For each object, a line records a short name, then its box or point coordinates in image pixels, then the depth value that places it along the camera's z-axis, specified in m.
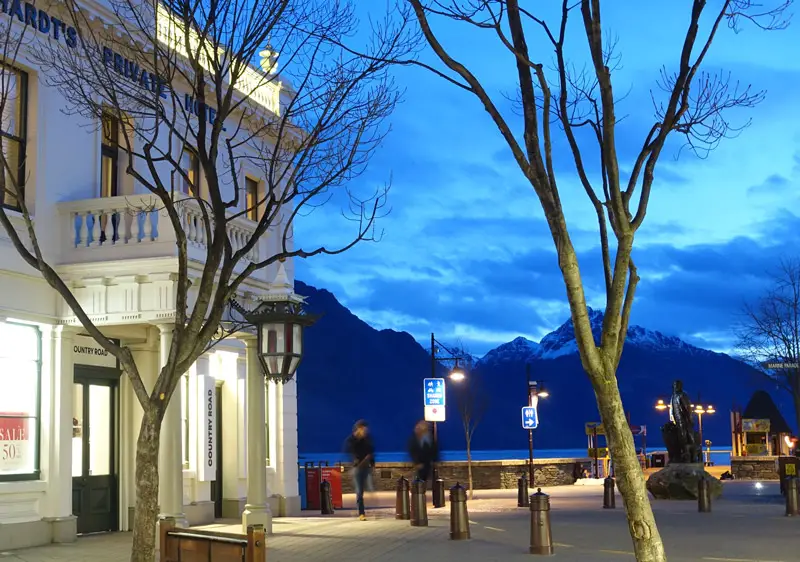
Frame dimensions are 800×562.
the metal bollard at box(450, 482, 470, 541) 17.95
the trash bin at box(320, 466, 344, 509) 27.34
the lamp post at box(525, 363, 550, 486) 38.62
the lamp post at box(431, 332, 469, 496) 27.48
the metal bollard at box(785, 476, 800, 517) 23.62
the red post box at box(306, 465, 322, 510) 27.20
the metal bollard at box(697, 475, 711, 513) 24.93
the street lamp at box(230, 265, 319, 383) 15.48
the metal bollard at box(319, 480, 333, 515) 25.81
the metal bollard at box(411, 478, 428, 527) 20.67
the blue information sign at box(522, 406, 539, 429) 37.12
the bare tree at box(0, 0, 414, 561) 11.69
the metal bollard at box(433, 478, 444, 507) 26.25
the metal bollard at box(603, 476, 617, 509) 26.77
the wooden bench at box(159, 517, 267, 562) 9.39
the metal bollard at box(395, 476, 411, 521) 22.56
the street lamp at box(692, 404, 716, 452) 60.64
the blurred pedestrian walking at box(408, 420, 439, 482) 25.27
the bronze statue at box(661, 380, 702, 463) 29.12
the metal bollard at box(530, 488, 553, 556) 15.91
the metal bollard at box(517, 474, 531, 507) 28.36
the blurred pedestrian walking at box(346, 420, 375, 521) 22.45
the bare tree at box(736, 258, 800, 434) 45.12
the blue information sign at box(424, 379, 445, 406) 28.11
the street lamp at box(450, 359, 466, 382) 32.05
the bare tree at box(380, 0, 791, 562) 9.04
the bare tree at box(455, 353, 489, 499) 50.05
